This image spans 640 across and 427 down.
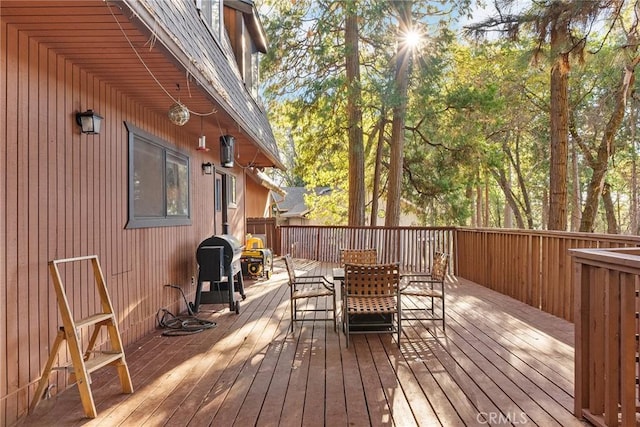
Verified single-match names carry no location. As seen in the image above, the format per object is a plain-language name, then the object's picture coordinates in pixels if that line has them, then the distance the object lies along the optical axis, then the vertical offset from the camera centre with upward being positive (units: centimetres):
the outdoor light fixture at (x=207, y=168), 679 +80
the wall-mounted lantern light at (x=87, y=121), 329 +77
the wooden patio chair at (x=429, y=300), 457 -131
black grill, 522 -72
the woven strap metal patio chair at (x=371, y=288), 405 -77
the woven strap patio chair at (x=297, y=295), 452 -93
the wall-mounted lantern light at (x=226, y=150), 572 +93
